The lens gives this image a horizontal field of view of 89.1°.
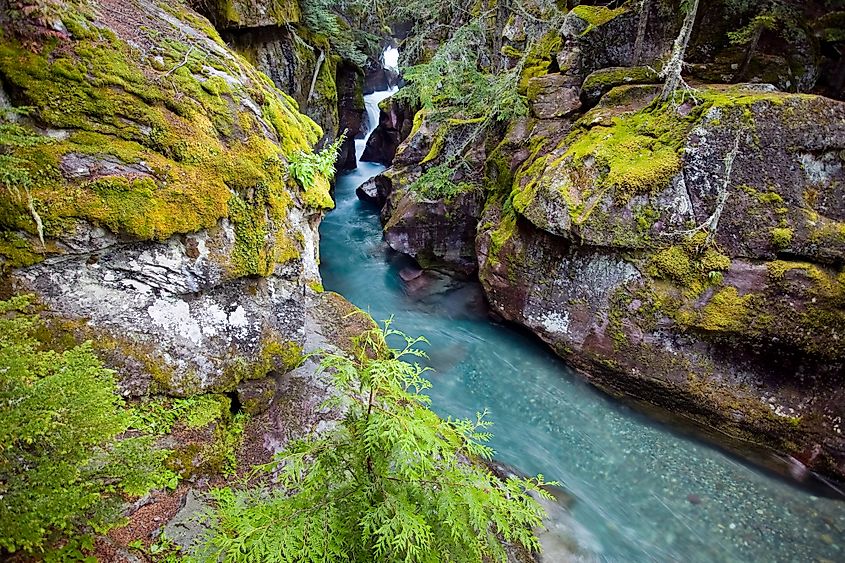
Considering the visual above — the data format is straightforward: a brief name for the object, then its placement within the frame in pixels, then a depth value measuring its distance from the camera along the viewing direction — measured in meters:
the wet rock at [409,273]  11.66
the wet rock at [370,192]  16.65
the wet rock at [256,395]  4.76
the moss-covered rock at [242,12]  9.04
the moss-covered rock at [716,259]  6.21
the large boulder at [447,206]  11.17
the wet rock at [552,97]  9.34
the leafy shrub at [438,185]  10.97
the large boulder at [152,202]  3.56
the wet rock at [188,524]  3.39
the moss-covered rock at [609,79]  8.57
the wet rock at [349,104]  17.09
